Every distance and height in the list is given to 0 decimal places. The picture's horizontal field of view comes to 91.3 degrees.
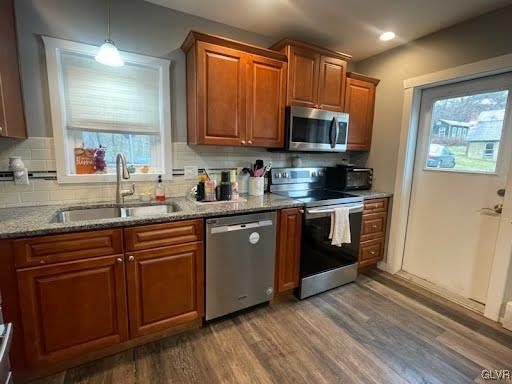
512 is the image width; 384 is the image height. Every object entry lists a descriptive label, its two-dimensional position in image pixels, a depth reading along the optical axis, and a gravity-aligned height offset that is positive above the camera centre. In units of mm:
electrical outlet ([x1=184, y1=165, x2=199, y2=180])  2323 -168
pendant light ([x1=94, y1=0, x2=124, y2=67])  1541 +595
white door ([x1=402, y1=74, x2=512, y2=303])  2141 -190
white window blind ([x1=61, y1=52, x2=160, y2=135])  1877 +442
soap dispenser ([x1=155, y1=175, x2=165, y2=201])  2154 -330
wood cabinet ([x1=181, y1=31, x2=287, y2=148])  1987 +529
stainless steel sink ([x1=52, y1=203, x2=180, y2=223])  1842 -468
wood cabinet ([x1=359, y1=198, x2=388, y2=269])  2701 -807
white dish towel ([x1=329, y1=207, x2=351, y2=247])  2322 -635
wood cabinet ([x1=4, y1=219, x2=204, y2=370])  1343 -819
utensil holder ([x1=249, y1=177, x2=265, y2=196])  2405 -289
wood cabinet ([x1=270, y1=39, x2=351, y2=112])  2312 +795
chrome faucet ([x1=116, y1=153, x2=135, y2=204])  1921 -192
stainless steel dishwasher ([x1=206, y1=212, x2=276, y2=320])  1832 -816
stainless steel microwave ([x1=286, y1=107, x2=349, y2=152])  2361 +271
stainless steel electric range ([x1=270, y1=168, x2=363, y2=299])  2244 -695
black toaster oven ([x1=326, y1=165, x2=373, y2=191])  2834 -224
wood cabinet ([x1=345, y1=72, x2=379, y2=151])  2764 +569
